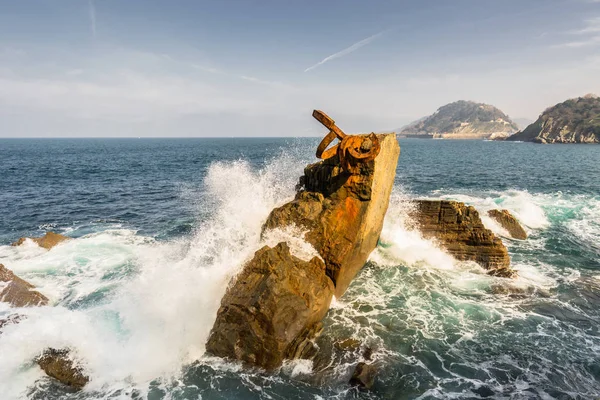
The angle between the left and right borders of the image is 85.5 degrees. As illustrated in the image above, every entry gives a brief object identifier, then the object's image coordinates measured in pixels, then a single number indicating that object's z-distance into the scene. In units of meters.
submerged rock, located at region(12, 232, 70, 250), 17.48
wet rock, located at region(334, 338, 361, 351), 9.59
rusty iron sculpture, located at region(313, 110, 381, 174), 11.84
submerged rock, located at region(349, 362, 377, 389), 8.21
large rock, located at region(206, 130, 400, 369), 8.95
